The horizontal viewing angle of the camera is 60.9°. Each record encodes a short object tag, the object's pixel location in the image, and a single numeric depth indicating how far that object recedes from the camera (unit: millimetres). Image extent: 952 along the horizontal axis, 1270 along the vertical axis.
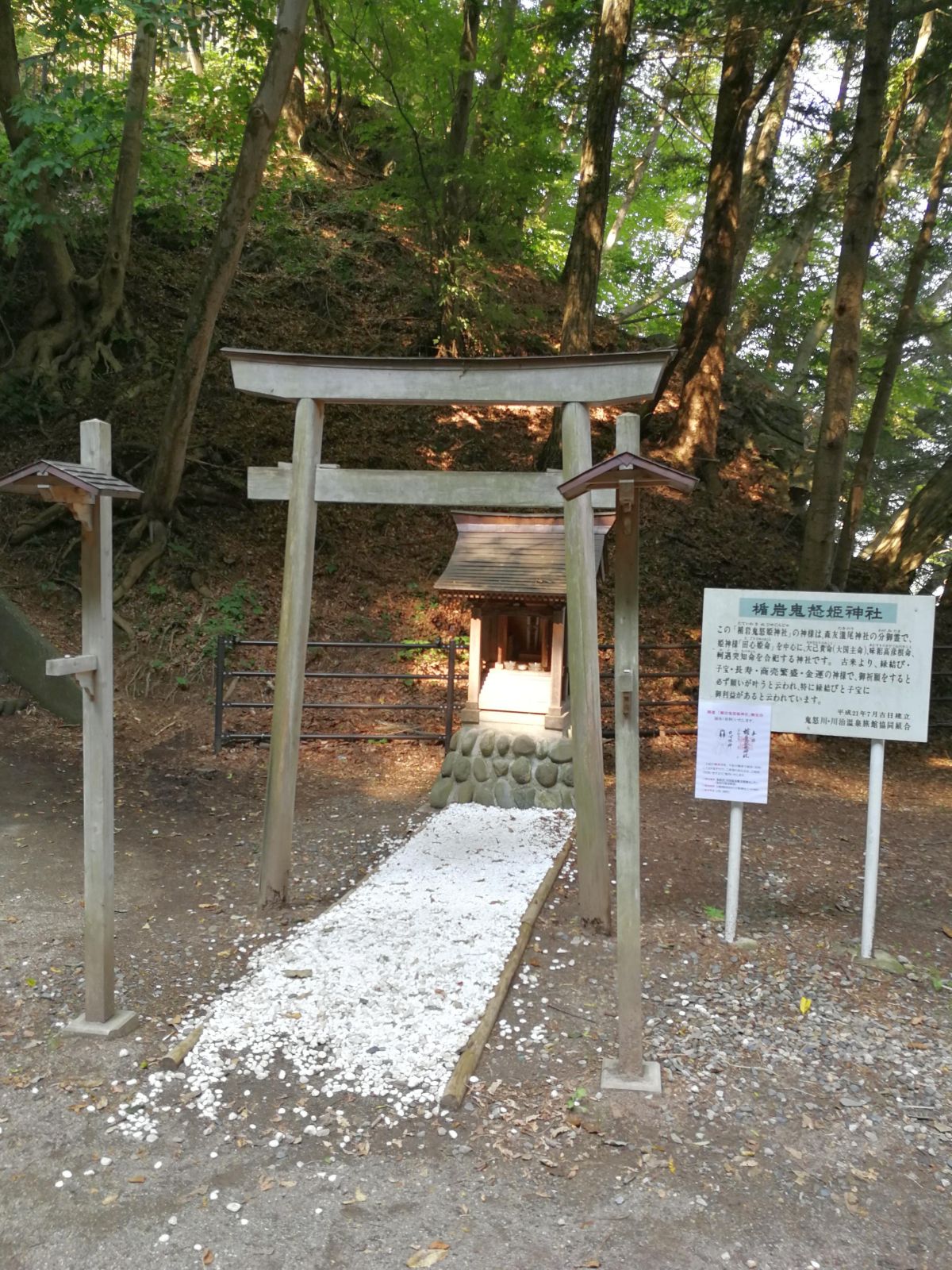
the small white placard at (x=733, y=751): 4297
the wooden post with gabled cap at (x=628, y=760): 3107
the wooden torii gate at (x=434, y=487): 4523
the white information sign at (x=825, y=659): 4180
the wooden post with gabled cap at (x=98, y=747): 3324
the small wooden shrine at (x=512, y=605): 6578
